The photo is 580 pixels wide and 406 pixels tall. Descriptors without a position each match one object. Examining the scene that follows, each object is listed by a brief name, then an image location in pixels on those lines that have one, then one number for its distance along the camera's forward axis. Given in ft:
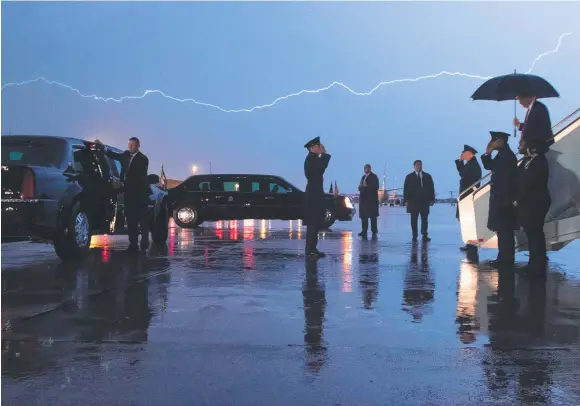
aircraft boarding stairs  29.48
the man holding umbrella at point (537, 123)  28.25
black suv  30.12
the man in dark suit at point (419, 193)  50.78
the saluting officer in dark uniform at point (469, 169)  43.37
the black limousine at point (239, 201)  72.95
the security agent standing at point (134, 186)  38.06
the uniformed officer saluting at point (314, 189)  34.96
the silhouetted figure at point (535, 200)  27.04
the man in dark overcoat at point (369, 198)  56.18
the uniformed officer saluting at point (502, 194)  30.86
